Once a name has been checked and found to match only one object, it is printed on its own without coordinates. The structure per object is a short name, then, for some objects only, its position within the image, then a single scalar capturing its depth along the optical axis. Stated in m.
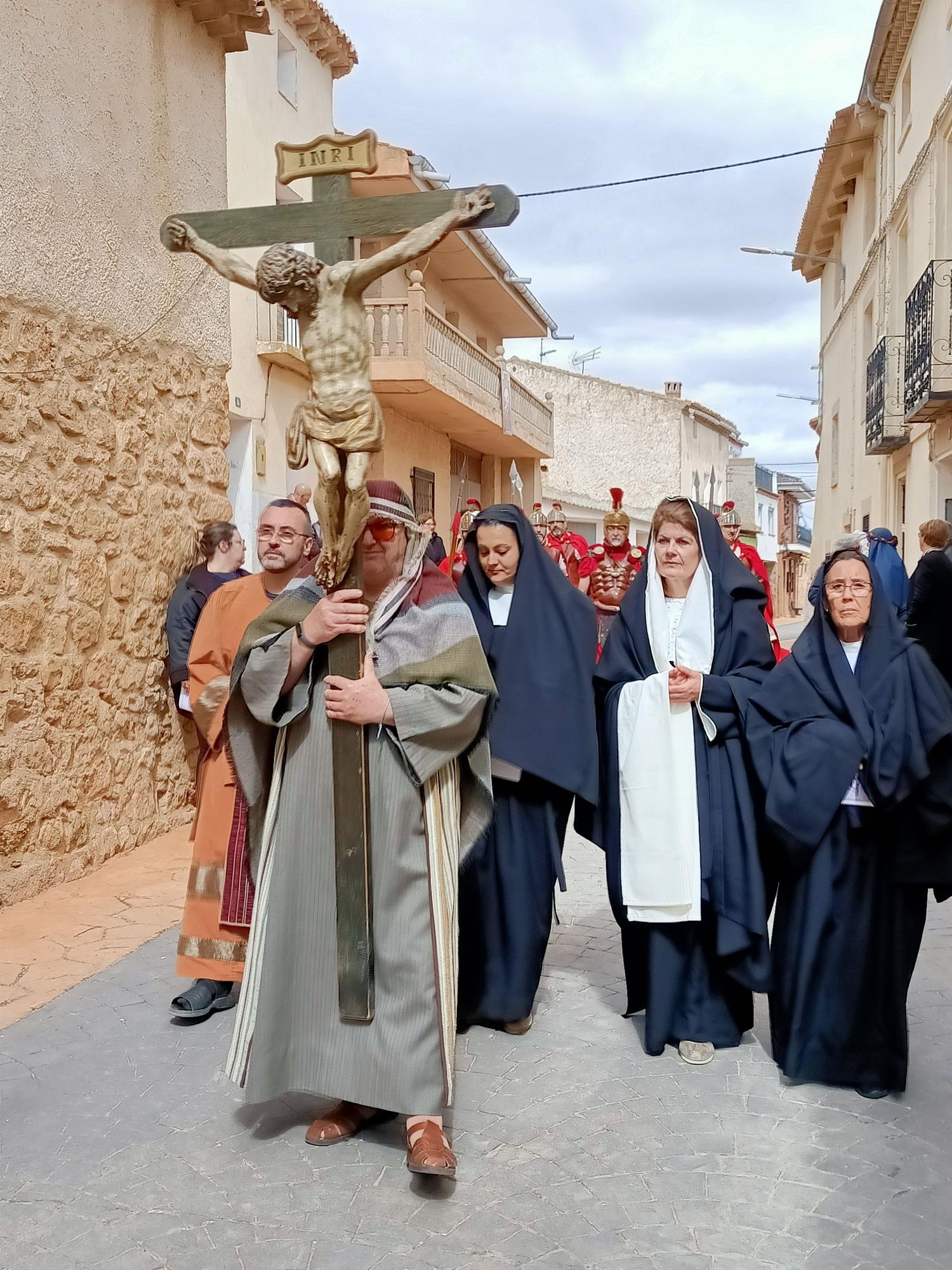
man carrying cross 2.98
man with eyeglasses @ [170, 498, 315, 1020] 3.93
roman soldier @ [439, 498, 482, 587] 9.34
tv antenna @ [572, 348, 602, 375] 39.91
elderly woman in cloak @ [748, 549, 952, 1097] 3.36
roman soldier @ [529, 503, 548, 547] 12.69
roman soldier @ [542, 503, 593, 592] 10.63
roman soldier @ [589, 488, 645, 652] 8.55
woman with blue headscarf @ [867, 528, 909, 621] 9.12
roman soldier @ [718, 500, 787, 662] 8.67
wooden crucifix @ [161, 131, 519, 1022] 2.67
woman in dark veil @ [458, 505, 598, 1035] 3.86
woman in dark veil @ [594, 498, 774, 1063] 3.68
